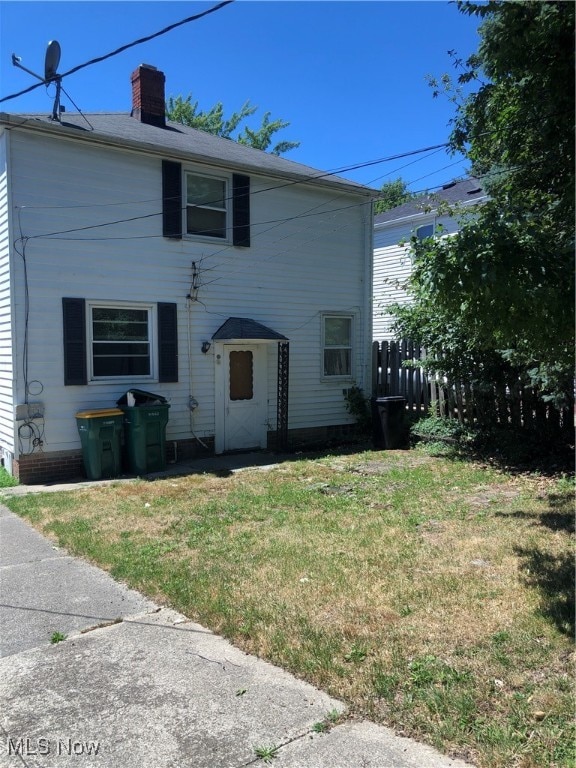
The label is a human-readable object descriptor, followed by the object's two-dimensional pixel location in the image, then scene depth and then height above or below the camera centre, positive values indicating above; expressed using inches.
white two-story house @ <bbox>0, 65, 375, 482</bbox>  366.0 +62.1
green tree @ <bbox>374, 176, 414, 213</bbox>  1733.9 +545.5
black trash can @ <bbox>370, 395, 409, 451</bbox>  453.1 -39.7
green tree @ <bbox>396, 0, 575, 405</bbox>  154.3 +64.5
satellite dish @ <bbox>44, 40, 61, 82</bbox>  366.0 +193.4
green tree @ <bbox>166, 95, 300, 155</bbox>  1226.6 +526.5
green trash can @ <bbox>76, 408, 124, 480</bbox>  363.3 -42.1
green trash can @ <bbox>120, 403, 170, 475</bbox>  378.6 -41.3
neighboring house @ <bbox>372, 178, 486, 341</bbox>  801.6 +191.0
